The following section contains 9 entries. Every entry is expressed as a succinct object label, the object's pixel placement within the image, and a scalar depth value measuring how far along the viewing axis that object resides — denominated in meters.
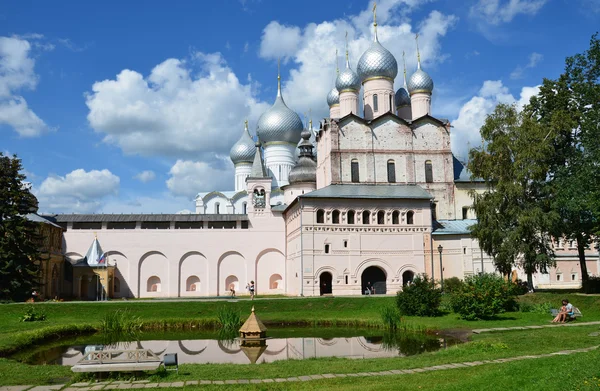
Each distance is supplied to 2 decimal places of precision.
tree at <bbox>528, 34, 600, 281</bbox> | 24.73
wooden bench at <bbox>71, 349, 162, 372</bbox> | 10.86
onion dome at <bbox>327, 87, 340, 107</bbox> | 50.31
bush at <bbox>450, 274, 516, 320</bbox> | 20.70
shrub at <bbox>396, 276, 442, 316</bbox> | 22.66
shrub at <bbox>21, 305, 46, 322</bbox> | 22.16
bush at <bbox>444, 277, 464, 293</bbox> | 31.33
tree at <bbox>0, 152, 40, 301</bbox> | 28.50
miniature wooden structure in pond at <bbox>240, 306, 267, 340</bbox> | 18.97
